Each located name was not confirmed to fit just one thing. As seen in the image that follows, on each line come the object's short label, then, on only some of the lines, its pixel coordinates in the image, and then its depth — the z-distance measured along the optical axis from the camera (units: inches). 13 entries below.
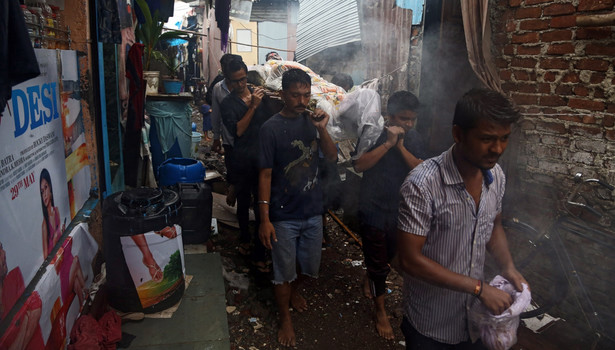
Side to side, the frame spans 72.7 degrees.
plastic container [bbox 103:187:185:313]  132.3
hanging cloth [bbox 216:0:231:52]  382.6
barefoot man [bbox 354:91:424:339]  141.4
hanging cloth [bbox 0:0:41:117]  64.0
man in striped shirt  73.7
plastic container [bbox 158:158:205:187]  232.8
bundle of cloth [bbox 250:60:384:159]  144.6
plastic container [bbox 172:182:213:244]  198.2
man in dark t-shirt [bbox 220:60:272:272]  184.2
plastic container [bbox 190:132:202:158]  342.4
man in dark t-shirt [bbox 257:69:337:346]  133.3
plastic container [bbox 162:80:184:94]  292.2
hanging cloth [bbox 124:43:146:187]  237.1
